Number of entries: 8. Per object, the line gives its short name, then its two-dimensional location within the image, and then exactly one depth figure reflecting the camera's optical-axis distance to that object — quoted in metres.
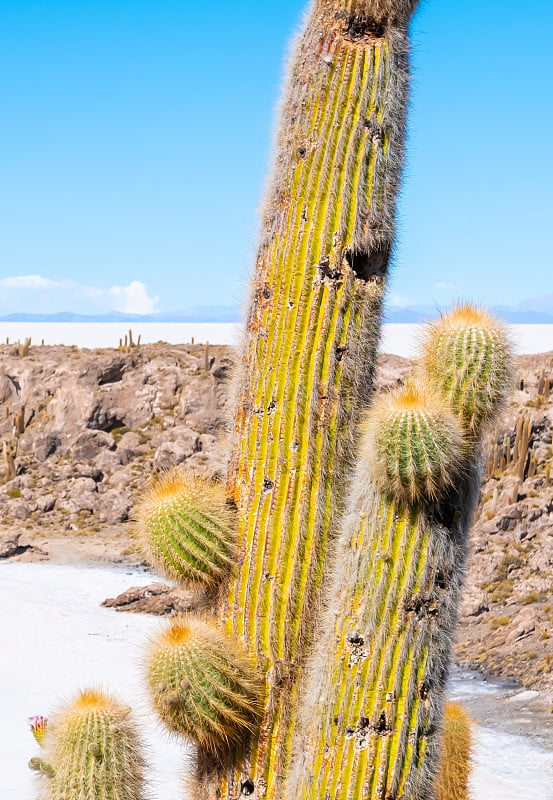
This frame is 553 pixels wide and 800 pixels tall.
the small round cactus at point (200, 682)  5.33
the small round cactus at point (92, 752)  6.34
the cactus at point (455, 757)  7.78
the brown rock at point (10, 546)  37.08
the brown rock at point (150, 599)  30.05
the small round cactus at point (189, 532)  5.65
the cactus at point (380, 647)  5.28
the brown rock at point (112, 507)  40.25
